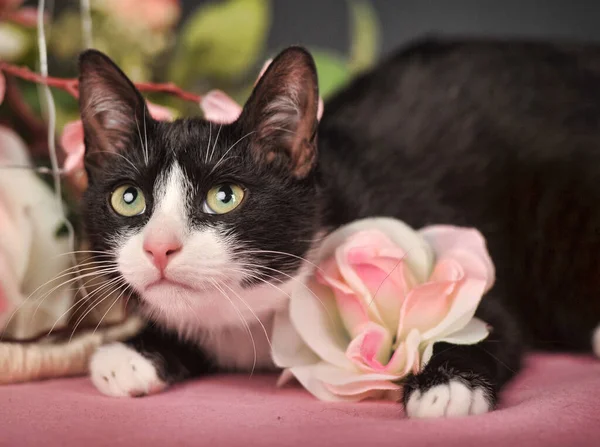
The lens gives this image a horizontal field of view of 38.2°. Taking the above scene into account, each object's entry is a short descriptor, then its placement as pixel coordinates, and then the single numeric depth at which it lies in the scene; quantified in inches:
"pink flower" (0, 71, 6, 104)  15.7
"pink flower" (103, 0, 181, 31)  20.3
